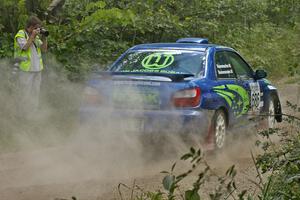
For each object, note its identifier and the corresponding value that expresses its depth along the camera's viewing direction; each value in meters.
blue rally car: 15.73
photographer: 21.45
